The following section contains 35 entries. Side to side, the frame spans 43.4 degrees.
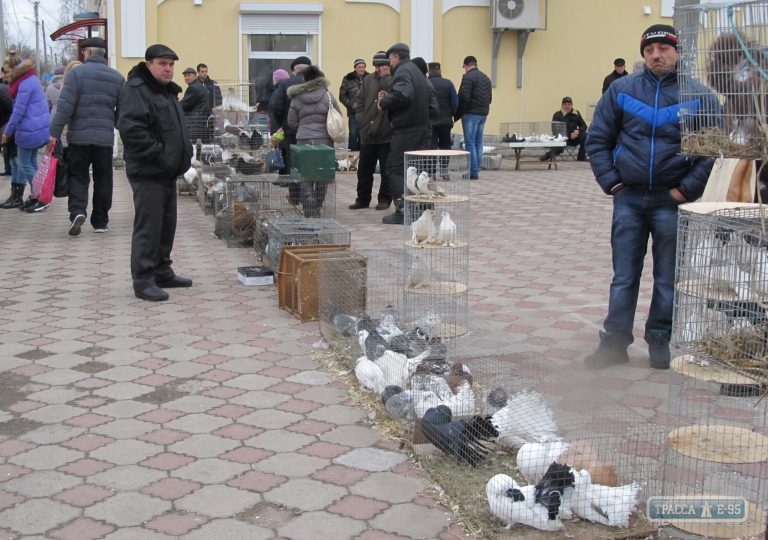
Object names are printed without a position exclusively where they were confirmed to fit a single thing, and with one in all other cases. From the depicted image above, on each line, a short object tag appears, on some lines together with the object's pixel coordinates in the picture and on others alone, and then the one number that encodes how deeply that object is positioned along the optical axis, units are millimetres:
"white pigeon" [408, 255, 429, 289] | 5723
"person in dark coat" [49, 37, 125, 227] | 9188
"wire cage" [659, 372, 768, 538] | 3219
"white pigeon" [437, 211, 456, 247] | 5762
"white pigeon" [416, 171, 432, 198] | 5805
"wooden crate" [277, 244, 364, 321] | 6301
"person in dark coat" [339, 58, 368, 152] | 13102
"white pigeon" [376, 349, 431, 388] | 4656
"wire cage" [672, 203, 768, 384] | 3105
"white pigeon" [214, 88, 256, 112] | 11430
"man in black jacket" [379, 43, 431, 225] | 9711
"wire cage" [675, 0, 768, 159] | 2795
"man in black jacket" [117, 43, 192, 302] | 6633
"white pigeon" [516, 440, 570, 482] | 3641
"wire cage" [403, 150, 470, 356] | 5656
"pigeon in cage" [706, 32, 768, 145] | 2791
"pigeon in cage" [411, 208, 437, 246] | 5754
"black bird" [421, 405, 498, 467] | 3971
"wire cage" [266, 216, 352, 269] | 7141
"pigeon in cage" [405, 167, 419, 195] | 5891
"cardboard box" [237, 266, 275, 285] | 7375
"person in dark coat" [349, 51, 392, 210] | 10688
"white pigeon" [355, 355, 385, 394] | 4824
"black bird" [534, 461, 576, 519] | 3387
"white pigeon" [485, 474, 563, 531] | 3385
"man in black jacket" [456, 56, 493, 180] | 14797
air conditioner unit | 18031
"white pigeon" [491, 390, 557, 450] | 4000
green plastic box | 9180
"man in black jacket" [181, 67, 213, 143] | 12344
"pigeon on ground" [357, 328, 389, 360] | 5035
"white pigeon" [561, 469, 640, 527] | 3436
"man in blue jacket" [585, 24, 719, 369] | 4930
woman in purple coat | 11078
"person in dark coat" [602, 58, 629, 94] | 17275
